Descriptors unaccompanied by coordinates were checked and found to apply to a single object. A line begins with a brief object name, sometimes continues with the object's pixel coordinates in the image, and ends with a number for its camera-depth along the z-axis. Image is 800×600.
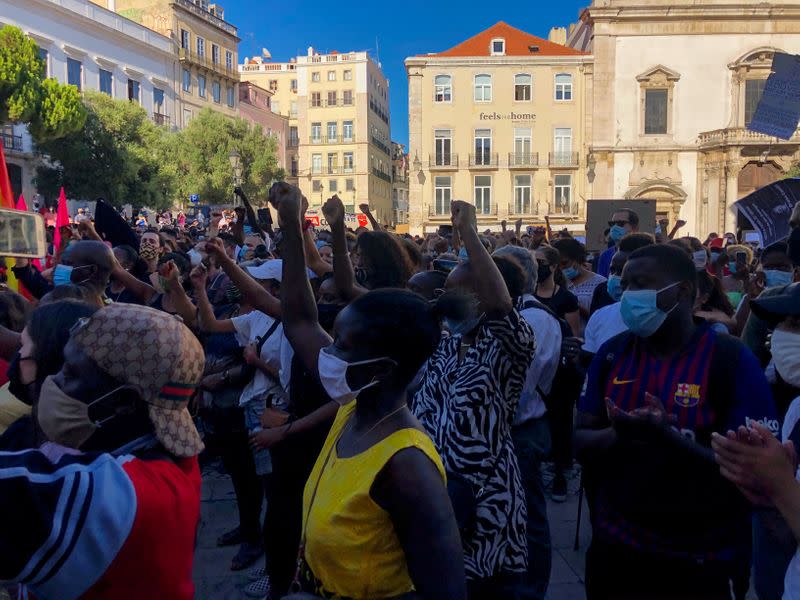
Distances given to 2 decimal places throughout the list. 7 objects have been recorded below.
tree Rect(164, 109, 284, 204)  37.69
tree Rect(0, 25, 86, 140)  22.31
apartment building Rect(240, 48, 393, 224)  65.94
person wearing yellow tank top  1.71
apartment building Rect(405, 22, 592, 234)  40.47
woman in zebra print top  2.68
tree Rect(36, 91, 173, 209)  27.34
